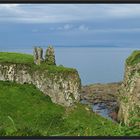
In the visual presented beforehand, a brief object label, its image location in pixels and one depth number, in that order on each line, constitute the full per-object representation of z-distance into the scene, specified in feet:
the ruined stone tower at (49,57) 179.01
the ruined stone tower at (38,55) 177.06
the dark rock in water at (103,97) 196.17
